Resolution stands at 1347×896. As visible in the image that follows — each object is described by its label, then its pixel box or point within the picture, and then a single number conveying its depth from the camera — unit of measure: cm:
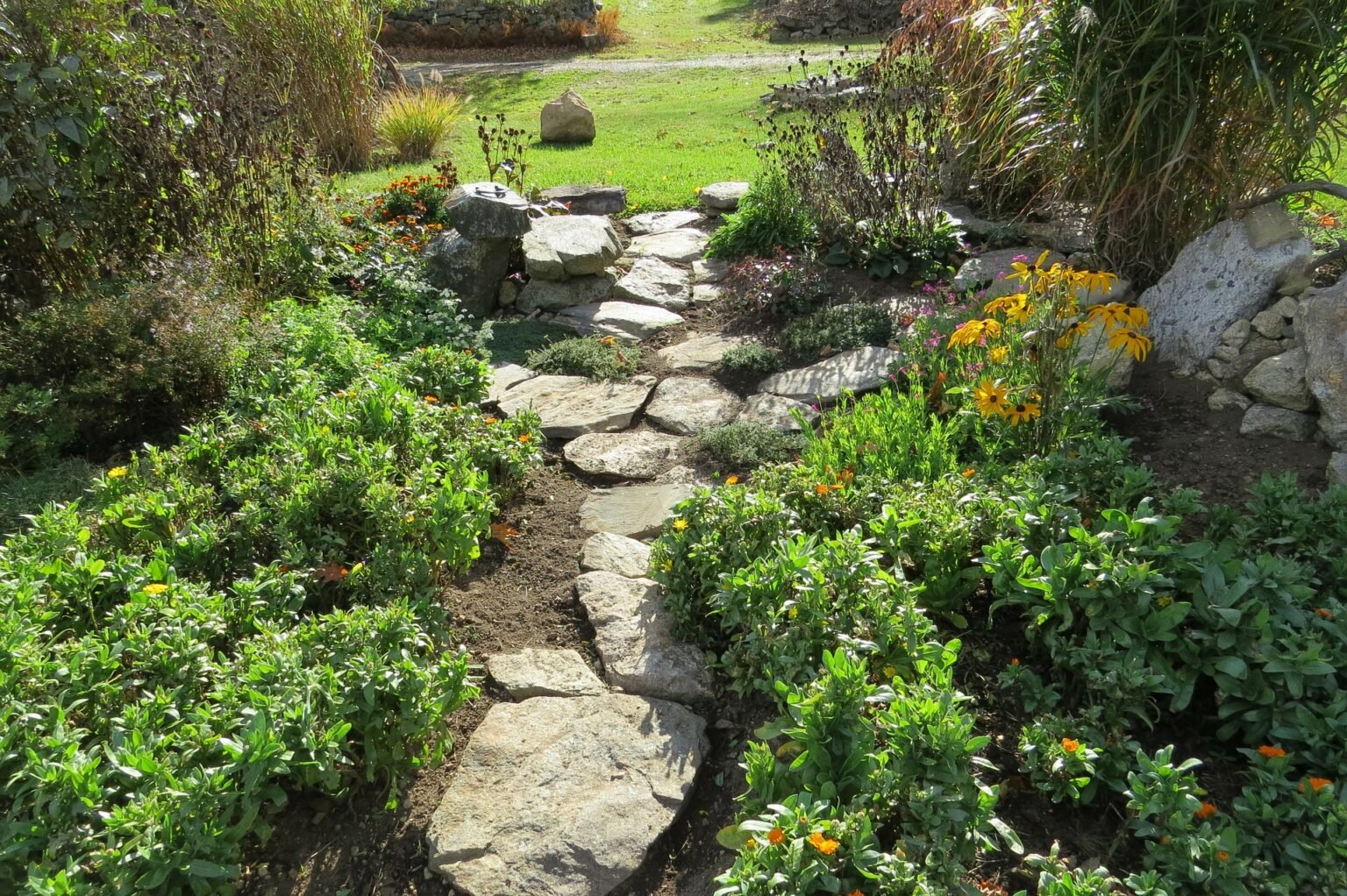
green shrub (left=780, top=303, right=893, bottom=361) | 528
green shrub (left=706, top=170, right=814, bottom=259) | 652
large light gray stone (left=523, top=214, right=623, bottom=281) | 628
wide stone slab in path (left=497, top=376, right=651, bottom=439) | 472
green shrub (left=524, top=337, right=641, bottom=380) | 531
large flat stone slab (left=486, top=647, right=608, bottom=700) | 295
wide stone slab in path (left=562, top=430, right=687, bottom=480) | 434
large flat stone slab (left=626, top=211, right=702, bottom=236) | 775
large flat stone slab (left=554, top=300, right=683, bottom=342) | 591
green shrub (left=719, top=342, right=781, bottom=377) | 520
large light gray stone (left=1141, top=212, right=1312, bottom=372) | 384
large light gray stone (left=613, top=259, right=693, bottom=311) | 636
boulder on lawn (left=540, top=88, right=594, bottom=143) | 1119
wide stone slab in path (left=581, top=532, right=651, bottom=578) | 351
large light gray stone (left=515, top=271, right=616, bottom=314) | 633
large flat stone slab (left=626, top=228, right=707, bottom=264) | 711
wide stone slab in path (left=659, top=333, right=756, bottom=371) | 539
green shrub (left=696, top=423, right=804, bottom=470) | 418
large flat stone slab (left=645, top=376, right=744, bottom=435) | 470
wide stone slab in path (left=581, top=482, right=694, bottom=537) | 384
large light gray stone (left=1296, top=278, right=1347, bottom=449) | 326
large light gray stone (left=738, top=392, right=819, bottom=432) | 451
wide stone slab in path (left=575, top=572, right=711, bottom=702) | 293
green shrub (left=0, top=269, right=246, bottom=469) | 407
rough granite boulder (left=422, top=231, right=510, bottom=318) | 621
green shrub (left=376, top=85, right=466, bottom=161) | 1011
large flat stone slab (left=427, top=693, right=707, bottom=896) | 232
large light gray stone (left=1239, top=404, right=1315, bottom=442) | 344
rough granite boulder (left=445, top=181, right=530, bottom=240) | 614
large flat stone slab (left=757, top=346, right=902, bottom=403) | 477
